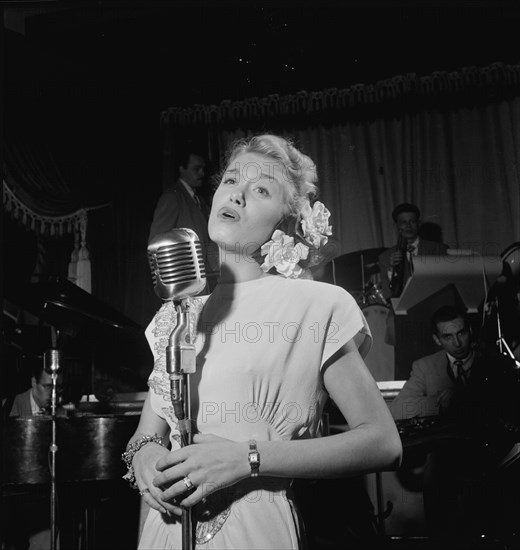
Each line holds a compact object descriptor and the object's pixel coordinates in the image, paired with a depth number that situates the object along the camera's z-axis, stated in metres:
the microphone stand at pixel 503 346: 2.67
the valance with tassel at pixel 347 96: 3.33
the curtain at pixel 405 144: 3.31
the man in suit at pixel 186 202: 2.88
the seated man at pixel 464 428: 2.47
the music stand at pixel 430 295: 2.85
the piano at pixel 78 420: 2.27
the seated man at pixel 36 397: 2.97
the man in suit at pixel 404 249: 3.15
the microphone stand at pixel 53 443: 2.06
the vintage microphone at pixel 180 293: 0.85
